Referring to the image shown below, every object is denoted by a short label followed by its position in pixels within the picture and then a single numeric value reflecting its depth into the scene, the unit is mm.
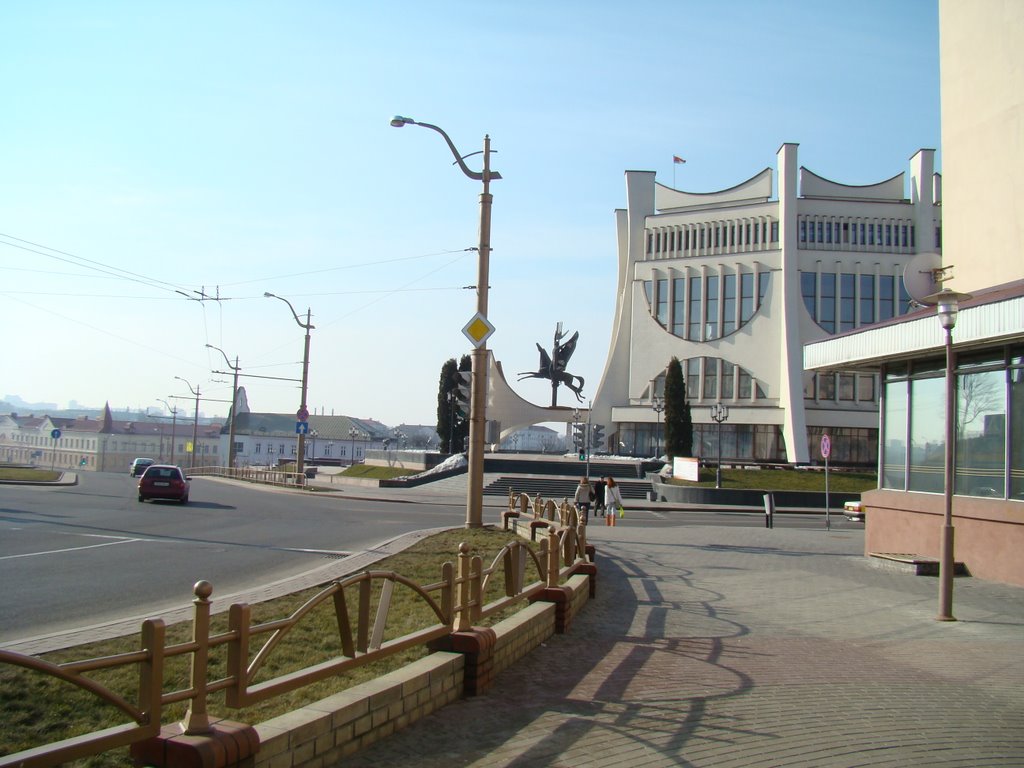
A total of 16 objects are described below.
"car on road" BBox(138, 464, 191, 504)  28605
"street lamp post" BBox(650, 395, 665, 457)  61984
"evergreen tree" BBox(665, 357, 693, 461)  60094
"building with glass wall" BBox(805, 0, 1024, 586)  14273
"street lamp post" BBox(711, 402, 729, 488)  50338
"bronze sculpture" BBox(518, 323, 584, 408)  75000
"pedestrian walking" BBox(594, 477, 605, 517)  30781
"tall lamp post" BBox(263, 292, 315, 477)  38844
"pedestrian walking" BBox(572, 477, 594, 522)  25450
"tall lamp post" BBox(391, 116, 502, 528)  17781
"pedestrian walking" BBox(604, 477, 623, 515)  26219
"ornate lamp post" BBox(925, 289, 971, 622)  11164
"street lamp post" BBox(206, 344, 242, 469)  53125
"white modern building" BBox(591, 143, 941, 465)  70688
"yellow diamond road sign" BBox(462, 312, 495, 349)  17078
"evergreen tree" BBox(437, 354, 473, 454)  73875
